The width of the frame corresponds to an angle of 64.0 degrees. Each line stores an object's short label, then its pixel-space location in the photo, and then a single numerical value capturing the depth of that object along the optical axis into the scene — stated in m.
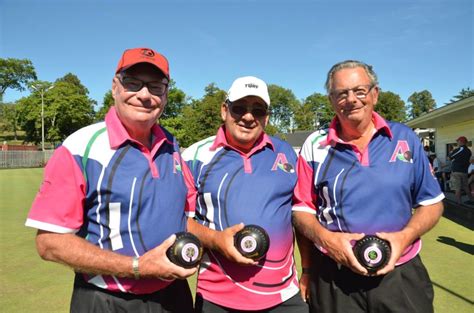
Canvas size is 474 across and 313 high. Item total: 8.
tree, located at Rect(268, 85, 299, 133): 117.00
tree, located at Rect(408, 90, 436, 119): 117.06
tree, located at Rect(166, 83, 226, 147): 61.69
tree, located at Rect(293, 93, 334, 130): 104.88
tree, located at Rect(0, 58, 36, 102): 71.88
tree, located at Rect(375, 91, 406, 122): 82.06
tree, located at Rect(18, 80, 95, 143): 61.41
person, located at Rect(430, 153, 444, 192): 19.22
